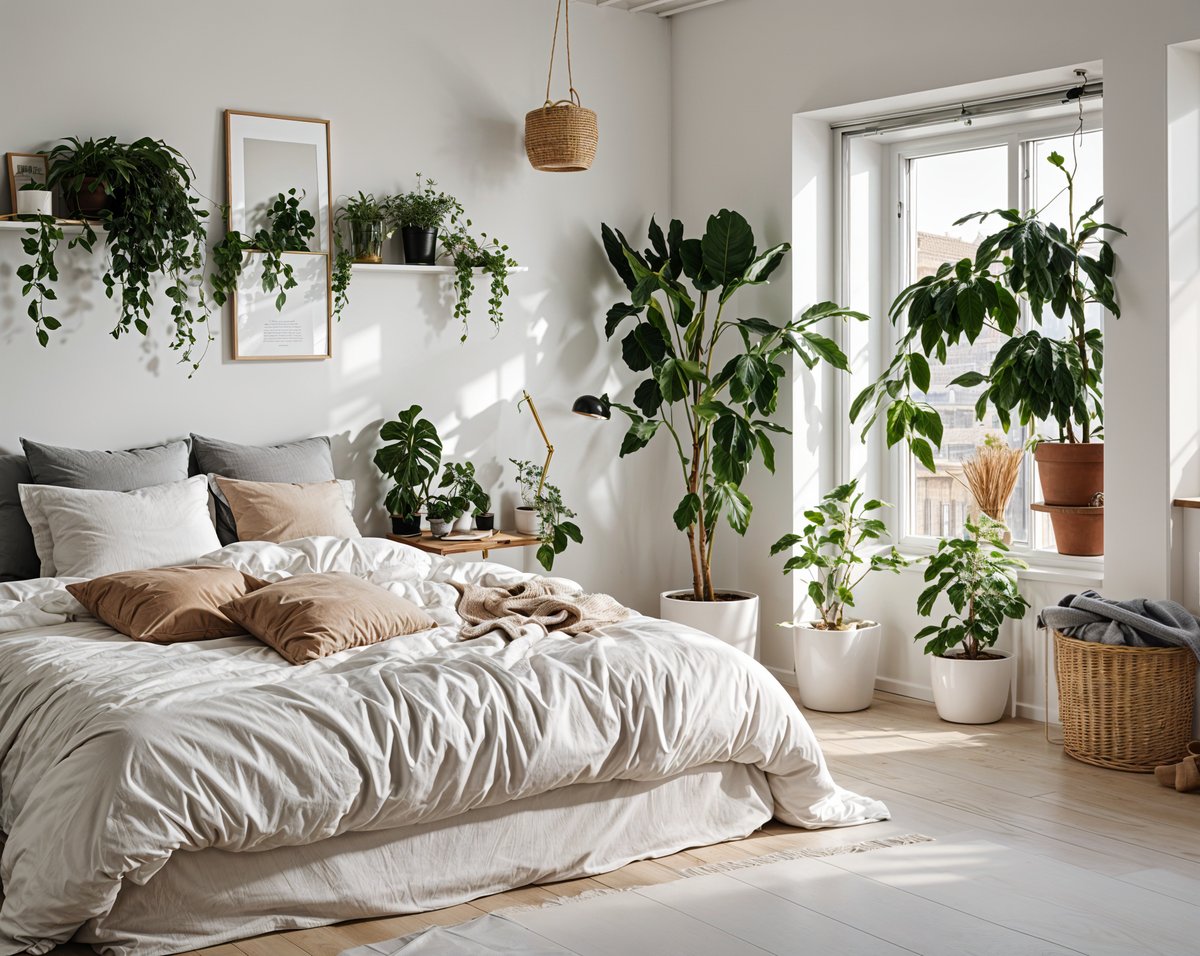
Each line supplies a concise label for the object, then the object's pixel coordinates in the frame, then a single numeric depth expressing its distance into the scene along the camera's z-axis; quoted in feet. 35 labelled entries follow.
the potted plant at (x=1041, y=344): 14.03
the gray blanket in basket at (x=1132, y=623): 12.94
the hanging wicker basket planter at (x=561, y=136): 16.30
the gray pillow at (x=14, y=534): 12.97
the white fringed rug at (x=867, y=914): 9.04
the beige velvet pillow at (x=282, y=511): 13.89
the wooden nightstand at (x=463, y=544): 15.28
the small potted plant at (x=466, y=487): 15.93
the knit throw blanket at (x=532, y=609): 11.70
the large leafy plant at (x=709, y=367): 16.25
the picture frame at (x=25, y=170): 13.21
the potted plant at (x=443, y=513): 15.74
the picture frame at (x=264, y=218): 14.69
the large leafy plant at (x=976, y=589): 14.99
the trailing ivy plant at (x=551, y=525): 16.46
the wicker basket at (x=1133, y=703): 13.14
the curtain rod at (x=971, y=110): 14.74
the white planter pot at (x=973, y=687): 15.14
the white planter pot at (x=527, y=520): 16.53
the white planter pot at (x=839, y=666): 15.98
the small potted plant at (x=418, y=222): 15.69
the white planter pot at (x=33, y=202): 12.95
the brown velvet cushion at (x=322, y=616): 10.80
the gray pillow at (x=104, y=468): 13.24
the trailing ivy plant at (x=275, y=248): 14.39
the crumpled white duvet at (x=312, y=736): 8.55
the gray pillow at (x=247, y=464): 14.23
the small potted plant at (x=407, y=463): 15.64
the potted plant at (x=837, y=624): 16.01
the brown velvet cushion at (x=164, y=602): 11.16
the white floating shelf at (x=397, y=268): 15.48
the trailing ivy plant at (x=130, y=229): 13.17
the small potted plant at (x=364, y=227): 15.33
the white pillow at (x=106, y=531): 12.69
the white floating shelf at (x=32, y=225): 13.04
